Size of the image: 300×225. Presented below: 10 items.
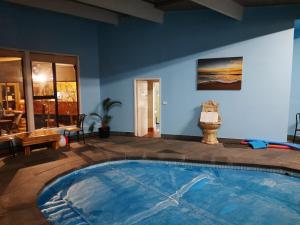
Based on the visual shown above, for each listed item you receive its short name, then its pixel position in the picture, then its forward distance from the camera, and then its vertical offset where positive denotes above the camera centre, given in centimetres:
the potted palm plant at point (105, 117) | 772 -81
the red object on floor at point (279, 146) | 614 -143
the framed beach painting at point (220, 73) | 645 +56
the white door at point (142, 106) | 779 -44
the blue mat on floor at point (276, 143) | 609 -136
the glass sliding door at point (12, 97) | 619 -8
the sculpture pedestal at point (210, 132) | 634 -110
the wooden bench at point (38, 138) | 558 -110
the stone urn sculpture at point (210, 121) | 636 -77
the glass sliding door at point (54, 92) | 676 +6
